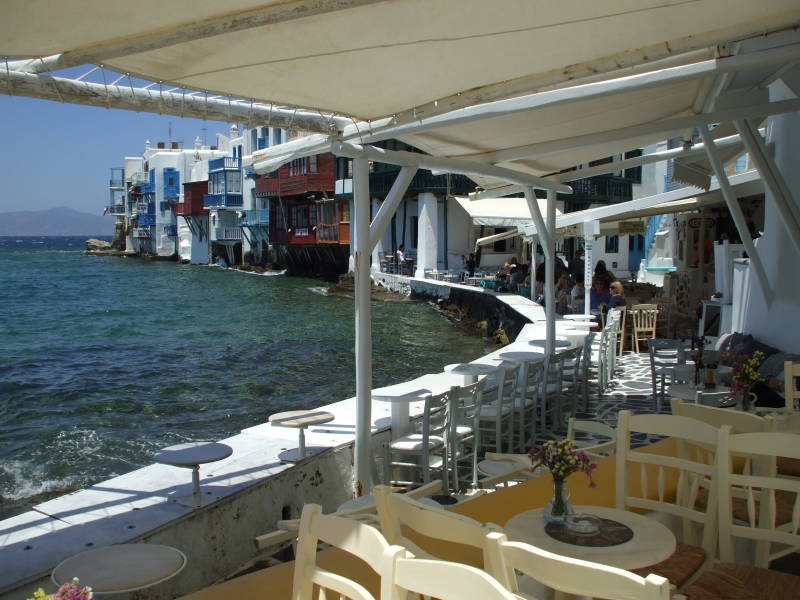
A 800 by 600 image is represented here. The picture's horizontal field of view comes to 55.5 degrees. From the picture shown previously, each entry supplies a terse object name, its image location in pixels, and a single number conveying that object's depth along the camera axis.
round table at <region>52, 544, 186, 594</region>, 3.43
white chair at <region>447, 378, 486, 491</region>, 6.62
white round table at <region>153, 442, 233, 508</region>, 4.89
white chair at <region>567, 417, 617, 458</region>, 4.38
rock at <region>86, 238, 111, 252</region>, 104.75
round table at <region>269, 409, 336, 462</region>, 6.07
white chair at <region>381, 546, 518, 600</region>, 1.76
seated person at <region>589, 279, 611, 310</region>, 16.08
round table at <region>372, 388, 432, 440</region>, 6.87
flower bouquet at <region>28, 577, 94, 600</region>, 1.79
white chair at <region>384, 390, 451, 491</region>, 6.39
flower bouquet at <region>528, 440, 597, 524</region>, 3.24
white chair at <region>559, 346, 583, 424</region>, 9.04
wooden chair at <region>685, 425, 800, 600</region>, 2.92
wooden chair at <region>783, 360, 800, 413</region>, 5.22
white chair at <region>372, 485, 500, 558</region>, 2.14
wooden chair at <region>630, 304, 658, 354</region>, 13.69
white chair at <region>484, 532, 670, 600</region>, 1.75
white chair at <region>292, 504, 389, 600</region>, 2.11
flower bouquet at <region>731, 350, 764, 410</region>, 5.20
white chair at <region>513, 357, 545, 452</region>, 7.71
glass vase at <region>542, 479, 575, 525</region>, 3.23
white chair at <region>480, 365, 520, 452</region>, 7.50
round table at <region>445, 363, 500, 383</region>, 8.59
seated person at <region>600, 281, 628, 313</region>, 15.32
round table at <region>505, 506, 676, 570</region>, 2.87
